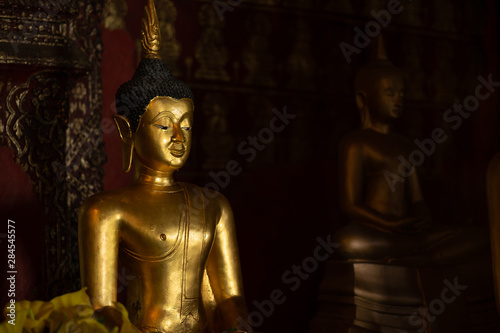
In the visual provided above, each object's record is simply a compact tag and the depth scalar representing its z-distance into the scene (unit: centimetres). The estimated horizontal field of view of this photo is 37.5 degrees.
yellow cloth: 141
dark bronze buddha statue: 309
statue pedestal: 296
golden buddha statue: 218
